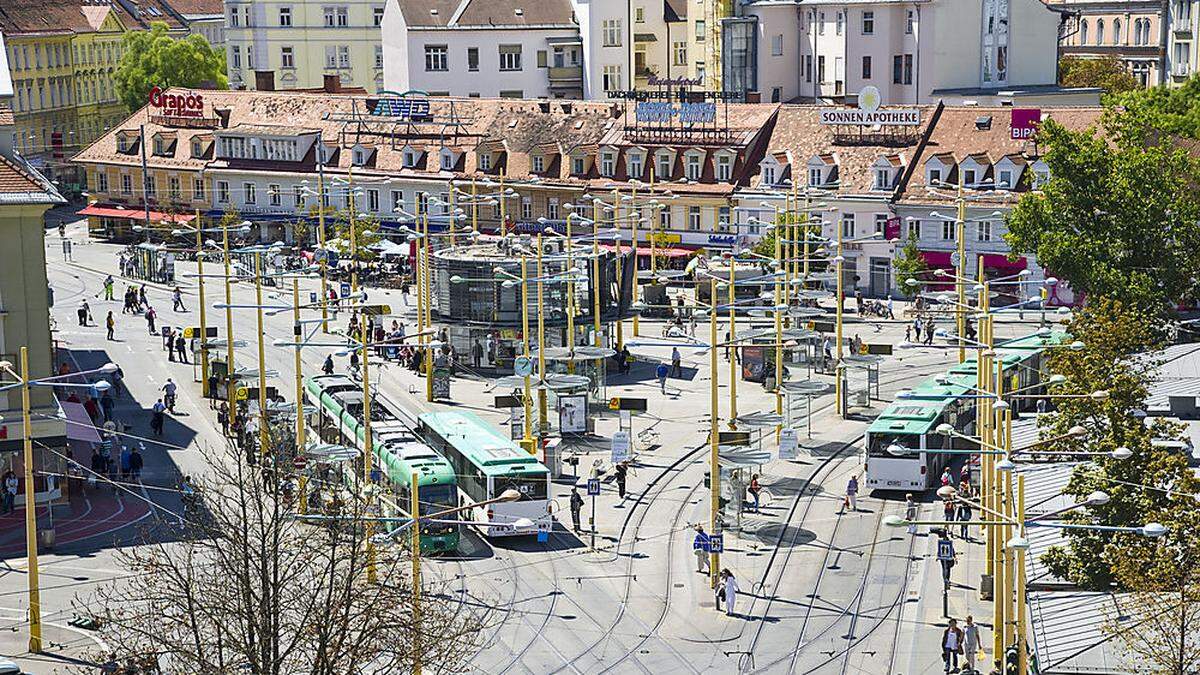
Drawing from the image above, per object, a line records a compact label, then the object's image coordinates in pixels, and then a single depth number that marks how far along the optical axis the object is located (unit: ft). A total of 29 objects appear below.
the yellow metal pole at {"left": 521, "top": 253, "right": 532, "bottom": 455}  244.01
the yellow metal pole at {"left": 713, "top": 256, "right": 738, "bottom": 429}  235.83
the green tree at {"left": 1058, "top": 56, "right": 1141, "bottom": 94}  533.55
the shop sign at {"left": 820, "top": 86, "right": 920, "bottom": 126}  382.01
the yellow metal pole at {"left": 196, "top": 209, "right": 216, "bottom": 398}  292.36
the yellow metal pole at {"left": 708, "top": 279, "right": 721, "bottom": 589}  202.18
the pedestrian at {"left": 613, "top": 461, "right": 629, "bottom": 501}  232.12
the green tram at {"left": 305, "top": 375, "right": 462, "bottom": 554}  209.77
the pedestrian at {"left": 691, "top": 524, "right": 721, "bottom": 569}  202.39
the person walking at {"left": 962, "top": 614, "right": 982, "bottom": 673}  174.40
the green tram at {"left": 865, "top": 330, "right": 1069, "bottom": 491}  232.32
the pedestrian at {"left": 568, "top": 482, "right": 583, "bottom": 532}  218.79
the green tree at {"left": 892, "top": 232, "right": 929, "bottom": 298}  347.77
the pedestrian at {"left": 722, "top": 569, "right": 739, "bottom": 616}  190.29
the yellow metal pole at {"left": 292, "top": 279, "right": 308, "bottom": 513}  224.29
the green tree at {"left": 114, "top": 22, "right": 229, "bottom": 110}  549.95
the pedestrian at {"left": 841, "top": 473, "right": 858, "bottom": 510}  229.25
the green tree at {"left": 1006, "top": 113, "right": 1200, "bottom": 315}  293.43
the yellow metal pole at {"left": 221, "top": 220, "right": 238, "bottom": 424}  265.54
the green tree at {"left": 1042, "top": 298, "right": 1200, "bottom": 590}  163.12
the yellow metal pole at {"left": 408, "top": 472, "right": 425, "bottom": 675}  141.59
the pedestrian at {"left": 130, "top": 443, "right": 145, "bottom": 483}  240.94
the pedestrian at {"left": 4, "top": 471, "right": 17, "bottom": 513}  225.97
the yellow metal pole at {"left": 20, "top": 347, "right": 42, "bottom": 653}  177.37
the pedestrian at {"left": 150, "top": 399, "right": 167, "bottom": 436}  263.08
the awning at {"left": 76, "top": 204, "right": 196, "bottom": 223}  440.04
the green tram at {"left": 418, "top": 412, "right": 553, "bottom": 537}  213.66
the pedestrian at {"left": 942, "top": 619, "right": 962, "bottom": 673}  174.40
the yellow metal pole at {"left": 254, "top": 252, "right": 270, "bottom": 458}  211.00
